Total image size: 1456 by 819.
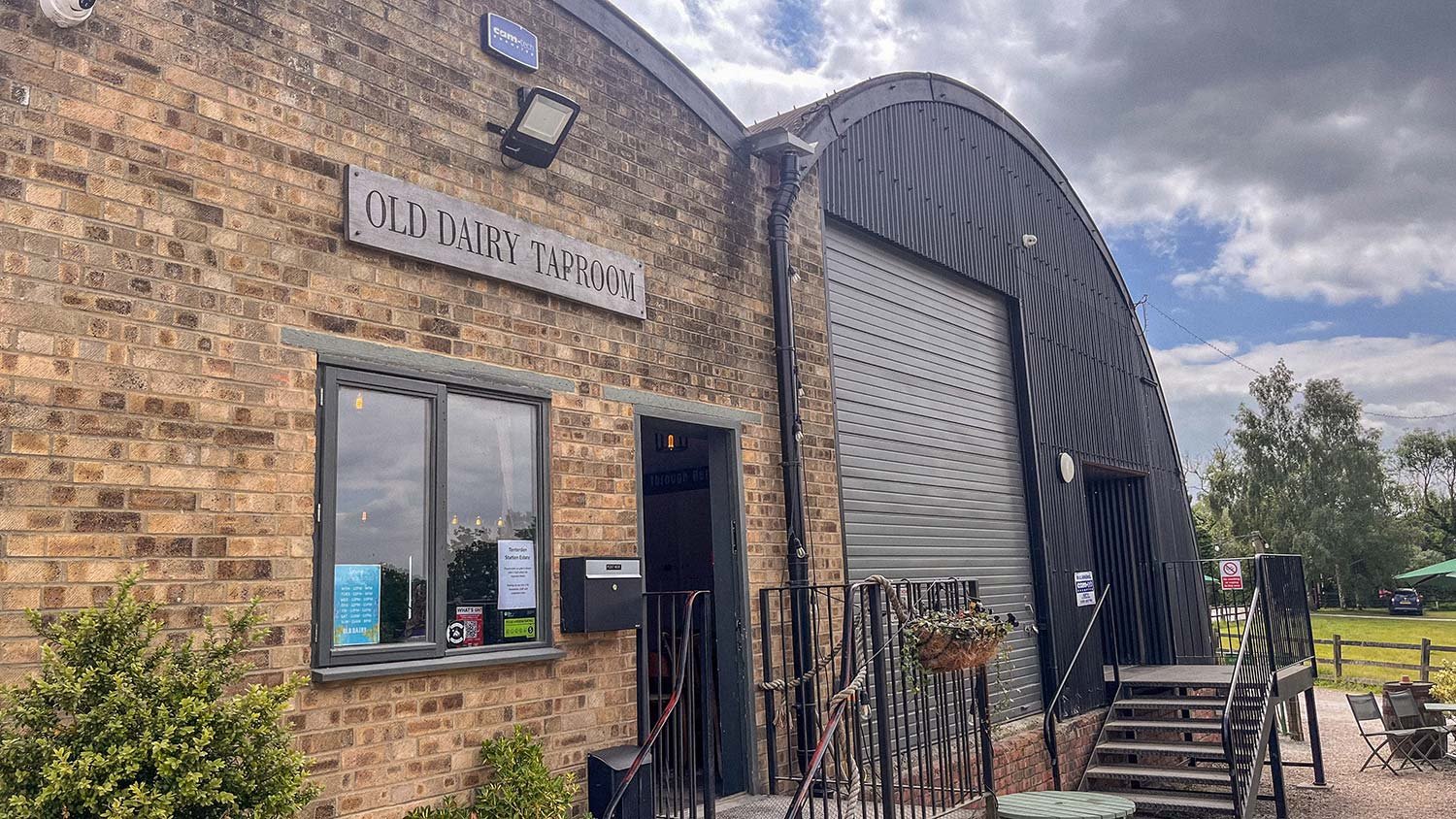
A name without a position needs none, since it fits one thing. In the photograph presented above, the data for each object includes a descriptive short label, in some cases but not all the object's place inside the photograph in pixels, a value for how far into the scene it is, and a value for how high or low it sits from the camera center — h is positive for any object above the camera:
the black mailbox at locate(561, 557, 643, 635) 5.49 -0.04
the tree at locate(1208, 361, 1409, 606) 40.66 +2.78
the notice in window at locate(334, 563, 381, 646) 4.59 -0.02
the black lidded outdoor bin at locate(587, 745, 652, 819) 5.29 -1.01
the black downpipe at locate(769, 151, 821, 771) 6.88 +1.00
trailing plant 6.05 -0.40
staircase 8.88 -1.77
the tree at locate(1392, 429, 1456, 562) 49.66 +3.97
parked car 40.97 -2.07
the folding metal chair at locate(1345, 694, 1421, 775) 11.61 -1.85
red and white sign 12.76 -0.21
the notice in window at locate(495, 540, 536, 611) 5.30 +0.09
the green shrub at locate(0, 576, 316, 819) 3.14 -0.38
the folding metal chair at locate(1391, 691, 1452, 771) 11.53 -2.01
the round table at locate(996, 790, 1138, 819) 6.39 -1.52
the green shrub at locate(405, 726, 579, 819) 4.80 -0.91
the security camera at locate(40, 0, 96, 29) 3.83 +2.22
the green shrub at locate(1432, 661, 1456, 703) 12.63 -1.69
